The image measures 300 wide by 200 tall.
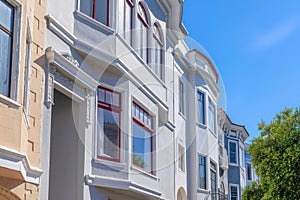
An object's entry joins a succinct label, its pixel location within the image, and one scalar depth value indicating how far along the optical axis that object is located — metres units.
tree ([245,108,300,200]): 20.69
